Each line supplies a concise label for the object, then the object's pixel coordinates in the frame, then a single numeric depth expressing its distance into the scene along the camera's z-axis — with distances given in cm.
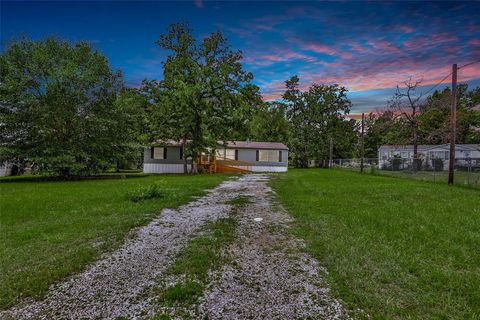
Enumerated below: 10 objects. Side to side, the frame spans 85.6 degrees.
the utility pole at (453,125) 1347
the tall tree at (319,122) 4278
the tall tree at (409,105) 2355
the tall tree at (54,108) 1600
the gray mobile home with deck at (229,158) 2734
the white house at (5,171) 2437
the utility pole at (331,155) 4019
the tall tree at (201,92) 2184
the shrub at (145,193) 905
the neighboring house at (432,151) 3666
